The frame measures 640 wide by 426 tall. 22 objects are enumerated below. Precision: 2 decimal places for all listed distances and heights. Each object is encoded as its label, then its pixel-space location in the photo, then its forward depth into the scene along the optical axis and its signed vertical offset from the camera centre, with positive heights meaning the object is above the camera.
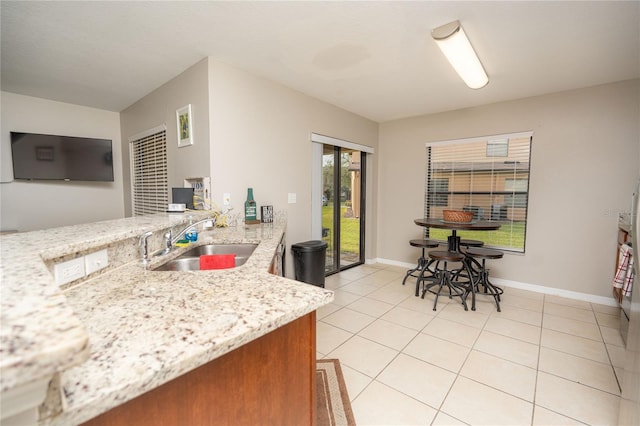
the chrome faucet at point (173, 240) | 1.61 -0.26
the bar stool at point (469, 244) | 3.36 -0.61
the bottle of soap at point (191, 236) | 1.90 -0.27
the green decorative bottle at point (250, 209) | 2.86 -0.13
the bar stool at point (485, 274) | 3.19 -0.94
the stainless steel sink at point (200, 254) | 1.60 -0.38
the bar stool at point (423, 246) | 3.47 -0.64
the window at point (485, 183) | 3.75 +0.19
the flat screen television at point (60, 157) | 3.51 +0.53
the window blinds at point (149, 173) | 3.44 +0.31
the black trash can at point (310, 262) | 3.29 -0.78
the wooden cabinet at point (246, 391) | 0.66 -0.53
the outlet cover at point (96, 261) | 1.08 -0.26
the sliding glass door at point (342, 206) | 4.23 -0.16
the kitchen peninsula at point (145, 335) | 0.40 -0.33
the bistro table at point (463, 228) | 2.96 -0.34
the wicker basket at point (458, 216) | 3.27 -0.24
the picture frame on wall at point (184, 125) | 2.81 +0.74
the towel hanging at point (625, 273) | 2.20 -0.63
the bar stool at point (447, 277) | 3.09 -0.98
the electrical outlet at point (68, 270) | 0.96 -0.27
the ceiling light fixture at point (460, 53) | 2.06 +1.19
